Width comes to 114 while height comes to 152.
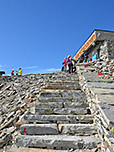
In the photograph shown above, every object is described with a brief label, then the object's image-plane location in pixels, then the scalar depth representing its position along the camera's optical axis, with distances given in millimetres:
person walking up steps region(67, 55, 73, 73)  11291
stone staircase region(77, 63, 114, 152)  2531
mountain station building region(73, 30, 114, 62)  13875
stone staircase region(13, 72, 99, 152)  3057
